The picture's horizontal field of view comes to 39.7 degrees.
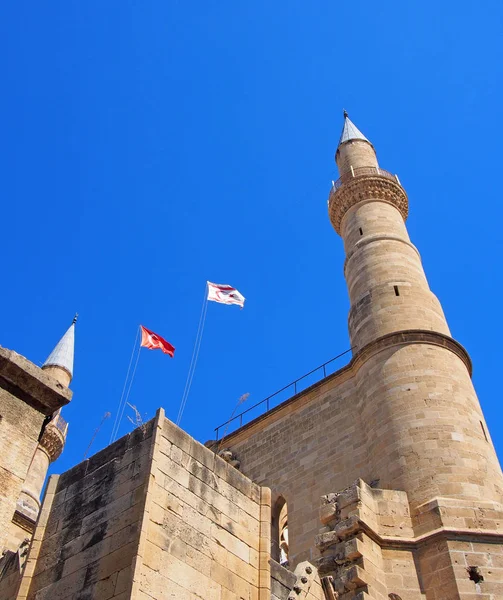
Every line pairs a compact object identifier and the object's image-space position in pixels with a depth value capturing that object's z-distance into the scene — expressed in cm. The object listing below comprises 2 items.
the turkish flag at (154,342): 1653
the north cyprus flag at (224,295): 1739
